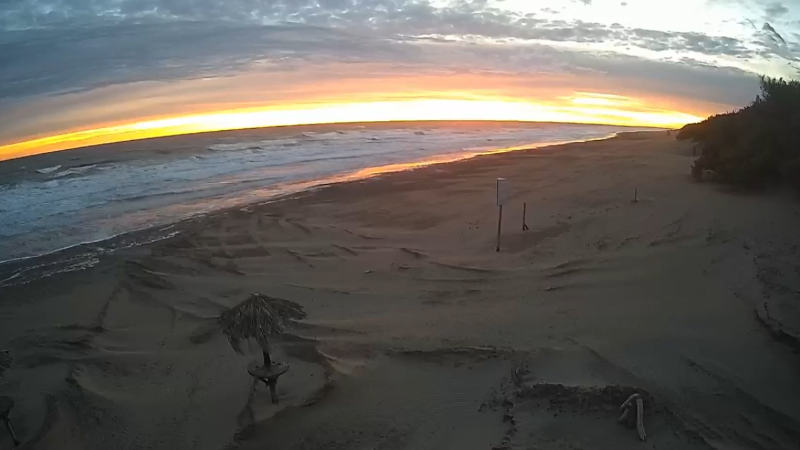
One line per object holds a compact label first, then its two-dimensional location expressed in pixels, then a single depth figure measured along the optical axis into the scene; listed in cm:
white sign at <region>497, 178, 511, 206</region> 1380
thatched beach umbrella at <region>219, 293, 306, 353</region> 748
